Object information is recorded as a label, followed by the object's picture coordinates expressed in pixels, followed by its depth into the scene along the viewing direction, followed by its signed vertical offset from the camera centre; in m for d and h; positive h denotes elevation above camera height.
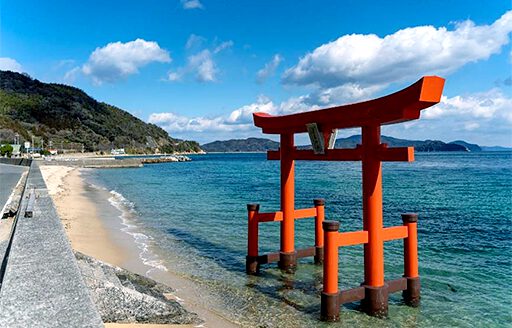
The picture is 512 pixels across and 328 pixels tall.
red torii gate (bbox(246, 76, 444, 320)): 6.07 -0.40
